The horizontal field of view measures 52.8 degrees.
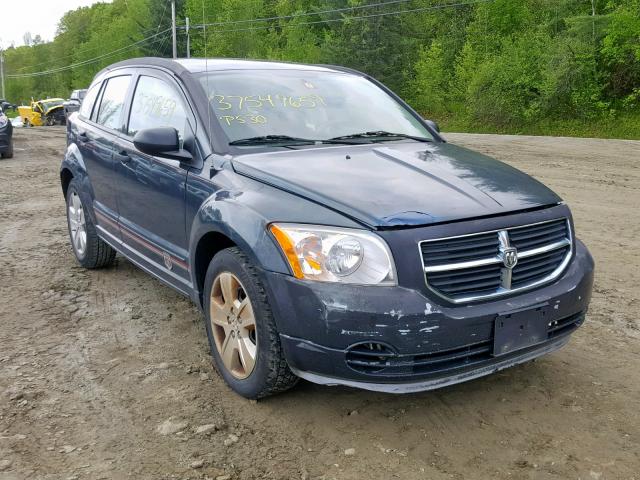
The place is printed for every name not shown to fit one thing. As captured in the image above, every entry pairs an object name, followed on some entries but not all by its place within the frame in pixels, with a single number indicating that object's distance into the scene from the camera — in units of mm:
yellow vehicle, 38188
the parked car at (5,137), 15344
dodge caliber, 2758
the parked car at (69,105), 28644
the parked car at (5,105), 17738
